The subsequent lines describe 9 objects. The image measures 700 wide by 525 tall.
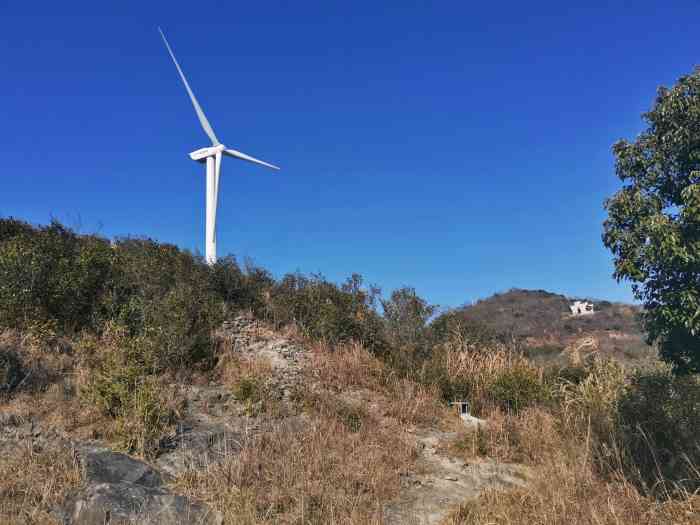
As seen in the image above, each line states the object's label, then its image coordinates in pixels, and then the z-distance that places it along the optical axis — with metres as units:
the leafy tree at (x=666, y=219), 4.57
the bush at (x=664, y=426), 6.03
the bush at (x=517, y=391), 9.30
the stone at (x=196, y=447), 6.00
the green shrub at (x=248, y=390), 8.20
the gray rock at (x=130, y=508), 4.64
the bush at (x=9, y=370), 7.16
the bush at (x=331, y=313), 11.41
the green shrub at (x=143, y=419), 6.26
